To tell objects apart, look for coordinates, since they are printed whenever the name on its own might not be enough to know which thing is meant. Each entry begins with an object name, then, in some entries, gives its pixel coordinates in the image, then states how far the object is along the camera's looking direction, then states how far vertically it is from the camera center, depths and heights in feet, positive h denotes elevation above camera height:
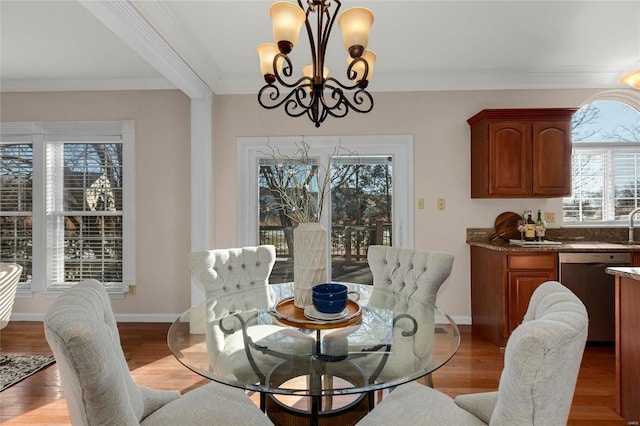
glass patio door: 11.34 +0.49
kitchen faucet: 10.05 -0.59
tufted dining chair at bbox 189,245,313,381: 3.85 -1.63
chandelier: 4.63 +2.56
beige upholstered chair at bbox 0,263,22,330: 8.25 -1.86
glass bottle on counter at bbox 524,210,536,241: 10.34 -0.64
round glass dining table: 3.43 -1.71
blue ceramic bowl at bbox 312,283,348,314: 4.50 -1.23
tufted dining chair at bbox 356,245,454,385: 4.06 -1.61
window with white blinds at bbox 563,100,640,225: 11.44 +1.63
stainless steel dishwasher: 9.10 -2.07
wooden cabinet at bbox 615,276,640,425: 5.46 -2.40
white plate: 4.49 -1.43
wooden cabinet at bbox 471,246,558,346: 9.05 -1.94
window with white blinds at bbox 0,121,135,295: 11.59 +0.36
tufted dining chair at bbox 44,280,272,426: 2.47 -1.26
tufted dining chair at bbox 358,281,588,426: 2.47 -1.21
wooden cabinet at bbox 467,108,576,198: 9.98 +1.81
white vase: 5.06 -0.73
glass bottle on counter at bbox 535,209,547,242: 10.30 -0.58
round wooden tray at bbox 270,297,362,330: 4.37 -1.50
